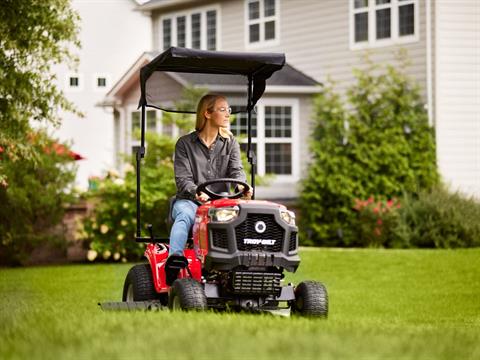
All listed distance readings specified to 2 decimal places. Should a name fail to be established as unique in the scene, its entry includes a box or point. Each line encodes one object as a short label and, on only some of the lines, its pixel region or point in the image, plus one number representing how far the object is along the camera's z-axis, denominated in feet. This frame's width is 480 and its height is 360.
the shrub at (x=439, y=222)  69.05
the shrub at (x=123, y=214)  64.54
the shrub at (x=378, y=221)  71.10
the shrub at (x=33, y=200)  63.98
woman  29.89
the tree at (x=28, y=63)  49.03
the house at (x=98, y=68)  134.72
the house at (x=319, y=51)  75.61
